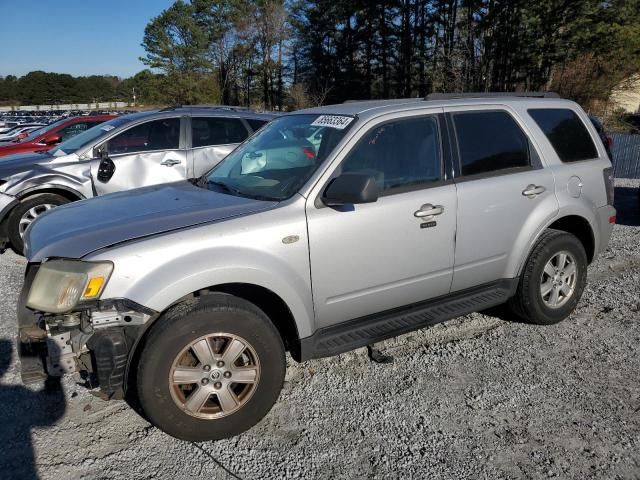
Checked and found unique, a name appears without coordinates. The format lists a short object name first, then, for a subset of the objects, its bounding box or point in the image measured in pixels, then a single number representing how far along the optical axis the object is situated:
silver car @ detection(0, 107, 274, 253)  6.52
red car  9.56
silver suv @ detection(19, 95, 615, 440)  2.72
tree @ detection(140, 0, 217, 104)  56.75
